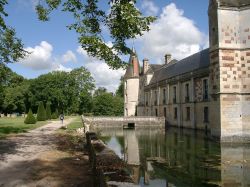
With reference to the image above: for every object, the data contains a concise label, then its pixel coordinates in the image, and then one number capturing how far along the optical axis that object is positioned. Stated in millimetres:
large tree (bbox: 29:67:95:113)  41254
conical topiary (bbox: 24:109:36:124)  21252
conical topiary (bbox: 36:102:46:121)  27073
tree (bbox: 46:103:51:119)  30617
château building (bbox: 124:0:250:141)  13547
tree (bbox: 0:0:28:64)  9791
